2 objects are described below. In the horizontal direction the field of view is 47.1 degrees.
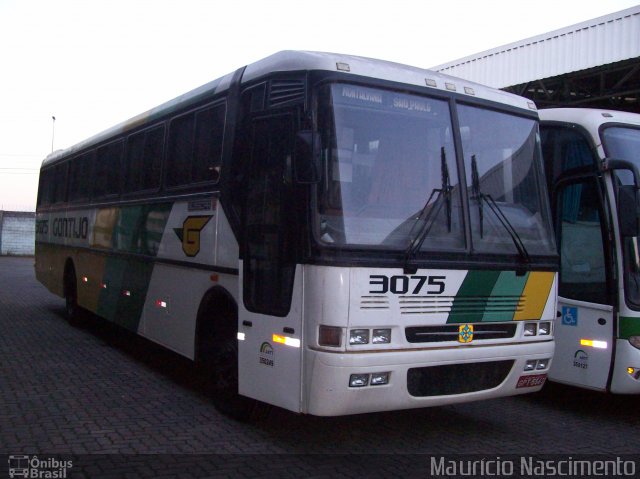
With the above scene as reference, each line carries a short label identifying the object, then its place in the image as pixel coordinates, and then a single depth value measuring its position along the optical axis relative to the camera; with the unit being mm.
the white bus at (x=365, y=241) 5480
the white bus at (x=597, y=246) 7086
